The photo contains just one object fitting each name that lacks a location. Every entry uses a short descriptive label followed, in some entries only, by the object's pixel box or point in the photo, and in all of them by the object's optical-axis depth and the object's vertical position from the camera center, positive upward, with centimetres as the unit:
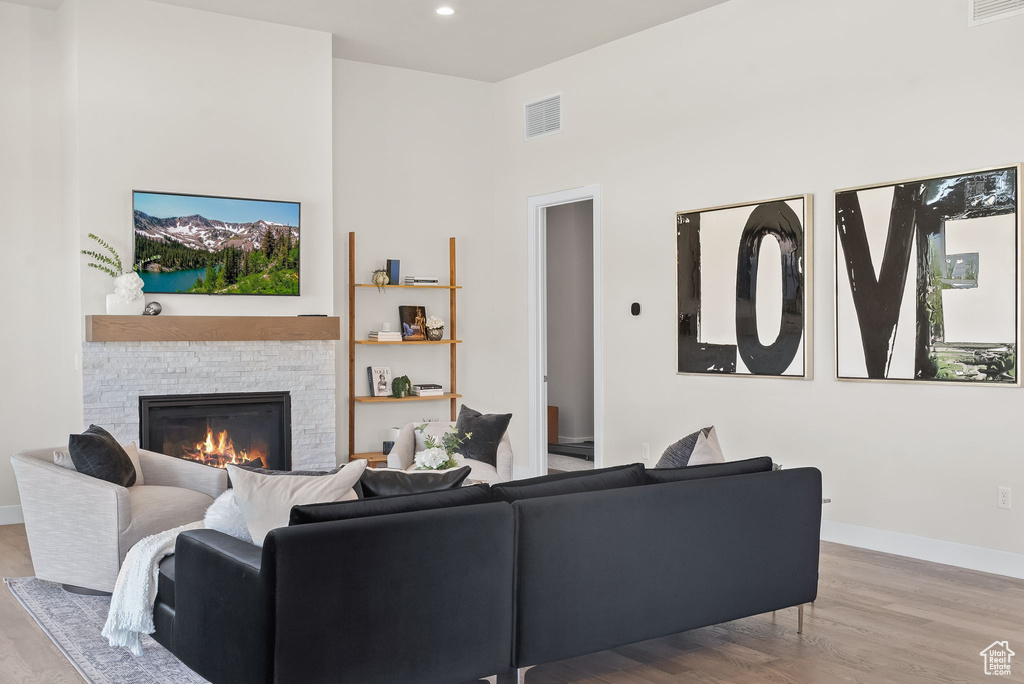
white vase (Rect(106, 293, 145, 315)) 570 +21
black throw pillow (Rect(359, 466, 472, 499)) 310 -51
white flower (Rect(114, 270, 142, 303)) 572 +34
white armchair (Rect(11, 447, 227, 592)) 414 -85
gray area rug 326 -122
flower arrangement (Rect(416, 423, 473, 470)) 430 -57
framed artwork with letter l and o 557 +31
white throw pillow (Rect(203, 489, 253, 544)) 310 -63
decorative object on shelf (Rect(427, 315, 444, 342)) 754 +7
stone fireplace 573 -33
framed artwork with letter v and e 461 +29
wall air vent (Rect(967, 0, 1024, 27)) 455 +167
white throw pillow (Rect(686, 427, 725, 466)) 395 -53
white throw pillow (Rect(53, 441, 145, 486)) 443 -60
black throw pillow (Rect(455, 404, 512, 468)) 553 -62
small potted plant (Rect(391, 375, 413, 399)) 736 -41
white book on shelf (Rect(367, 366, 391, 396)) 730 -36
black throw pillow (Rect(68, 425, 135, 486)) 425 -57
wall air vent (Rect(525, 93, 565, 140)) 742 +185
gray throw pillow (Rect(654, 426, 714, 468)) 400 -53
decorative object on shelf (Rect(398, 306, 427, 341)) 744 +12
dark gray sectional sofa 258 -80
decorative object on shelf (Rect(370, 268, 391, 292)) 721 +48
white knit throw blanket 329 -95
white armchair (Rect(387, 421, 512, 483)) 539 -73
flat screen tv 593 +65
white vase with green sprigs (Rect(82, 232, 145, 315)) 571 +36
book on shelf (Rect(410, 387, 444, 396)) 748 -47
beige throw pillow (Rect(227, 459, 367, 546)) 294 -52
